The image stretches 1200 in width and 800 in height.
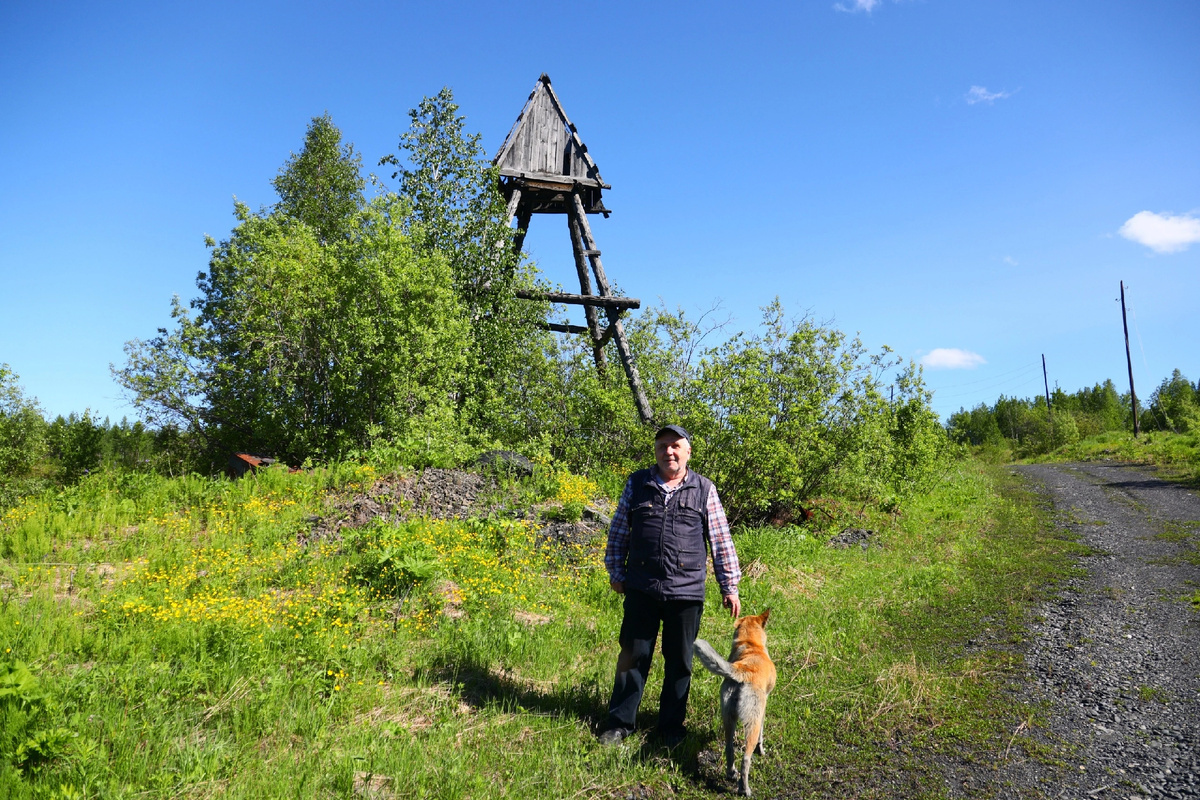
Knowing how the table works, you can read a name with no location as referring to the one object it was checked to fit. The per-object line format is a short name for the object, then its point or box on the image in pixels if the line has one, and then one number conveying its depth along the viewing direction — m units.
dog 3.85
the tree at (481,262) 14.19
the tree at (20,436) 22.59
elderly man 4.39
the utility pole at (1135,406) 38.61
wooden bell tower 15.01
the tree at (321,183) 24.91
